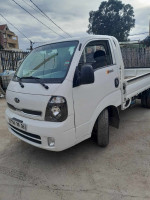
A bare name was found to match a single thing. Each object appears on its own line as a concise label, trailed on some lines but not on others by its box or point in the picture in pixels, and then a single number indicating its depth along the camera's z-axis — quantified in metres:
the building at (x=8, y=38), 40.53
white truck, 2.30
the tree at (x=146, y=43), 11.32
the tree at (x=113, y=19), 39.91
